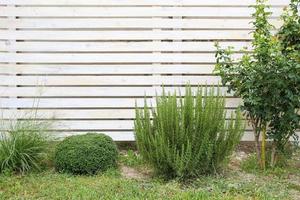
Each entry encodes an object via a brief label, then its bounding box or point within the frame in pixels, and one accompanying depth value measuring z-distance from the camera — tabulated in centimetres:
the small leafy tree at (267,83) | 451
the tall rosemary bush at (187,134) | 430
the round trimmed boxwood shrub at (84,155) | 453
